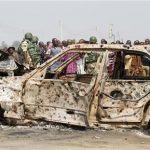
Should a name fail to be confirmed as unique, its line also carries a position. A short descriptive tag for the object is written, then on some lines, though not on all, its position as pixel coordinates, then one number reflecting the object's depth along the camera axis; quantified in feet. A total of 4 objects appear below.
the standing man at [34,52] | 50.49
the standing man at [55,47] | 50.17
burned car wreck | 30.30
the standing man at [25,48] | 49.51
